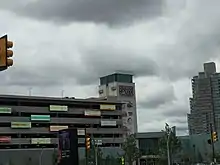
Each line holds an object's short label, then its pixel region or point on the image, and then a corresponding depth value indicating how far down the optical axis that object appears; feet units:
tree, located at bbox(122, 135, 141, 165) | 393.09
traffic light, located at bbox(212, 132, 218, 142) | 166.65
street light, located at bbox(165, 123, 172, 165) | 305.41
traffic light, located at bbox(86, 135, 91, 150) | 172.35
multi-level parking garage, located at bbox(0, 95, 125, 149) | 456.86
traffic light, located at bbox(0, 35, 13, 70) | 63.82
